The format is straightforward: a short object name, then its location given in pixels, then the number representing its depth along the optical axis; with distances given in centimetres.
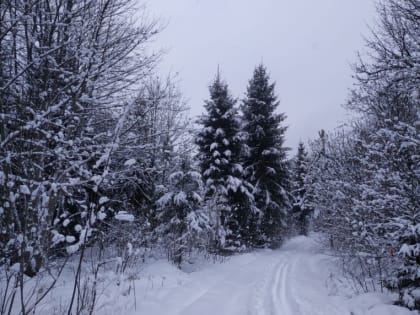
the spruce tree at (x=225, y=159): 1521
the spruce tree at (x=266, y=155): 1945
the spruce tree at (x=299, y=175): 3328
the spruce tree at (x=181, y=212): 1009
